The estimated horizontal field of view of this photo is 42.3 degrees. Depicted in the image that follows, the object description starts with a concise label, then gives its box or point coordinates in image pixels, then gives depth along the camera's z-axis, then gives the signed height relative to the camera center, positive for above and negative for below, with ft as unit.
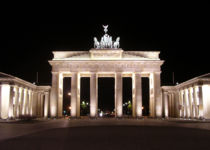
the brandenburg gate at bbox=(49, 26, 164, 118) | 212.84 +22.57
